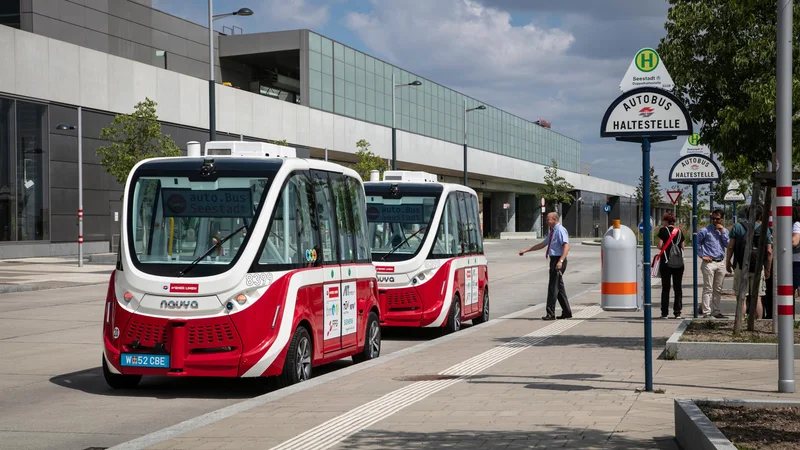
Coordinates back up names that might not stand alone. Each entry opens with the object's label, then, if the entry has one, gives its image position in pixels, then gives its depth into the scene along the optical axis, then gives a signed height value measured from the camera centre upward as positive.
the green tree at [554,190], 99.38 +2.59
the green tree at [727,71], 13.00 +1.91
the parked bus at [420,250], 15.20 -0.52
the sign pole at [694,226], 17.14 -0.17
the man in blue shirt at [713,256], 16.97 -0.66
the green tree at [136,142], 35.69 +2.60
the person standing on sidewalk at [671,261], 17.45 -0.77
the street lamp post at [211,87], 30.23 +3.91
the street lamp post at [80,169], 36.06 +1.78
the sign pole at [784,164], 8.69 +0.45
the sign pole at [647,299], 8.77 -0.72
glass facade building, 59.16 +7.99
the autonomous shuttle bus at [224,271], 9.68 -0.54
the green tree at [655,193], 93.89 +2.13
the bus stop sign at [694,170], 16.44 +0.74
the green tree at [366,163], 49.00 +2.58
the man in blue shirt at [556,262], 17.47 -0.79
